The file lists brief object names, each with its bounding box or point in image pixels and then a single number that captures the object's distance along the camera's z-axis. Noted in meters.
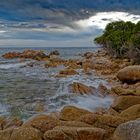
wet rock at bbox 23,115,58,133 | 5.23
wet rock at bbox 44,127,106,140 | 4.72
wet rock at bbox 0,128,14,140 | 4.89
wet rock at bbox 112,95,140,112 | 7.69
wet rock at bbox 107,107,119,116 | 7.49
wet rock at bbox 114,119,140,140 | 4.31
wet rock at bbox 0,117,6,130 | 6.75
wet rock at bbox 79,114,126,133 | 5.25
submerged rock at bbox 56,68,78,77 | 17.04
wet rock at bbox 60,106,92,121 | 6.42
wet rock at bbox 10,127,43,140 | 4.77
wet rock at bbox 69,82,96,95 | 10.92
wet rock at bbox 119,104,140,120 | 6.14
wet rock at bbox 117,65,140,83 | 12.79
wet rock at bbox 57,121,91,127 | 5.23
